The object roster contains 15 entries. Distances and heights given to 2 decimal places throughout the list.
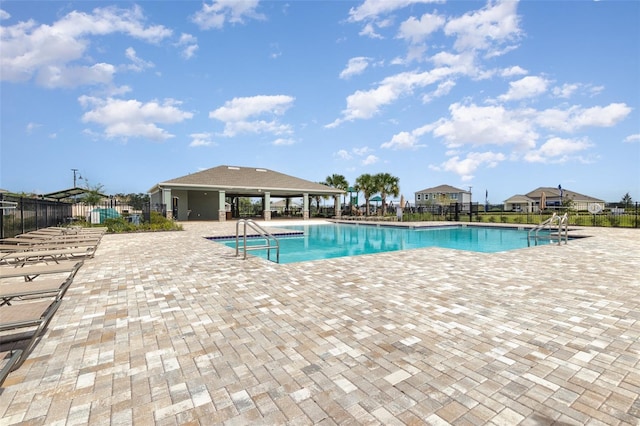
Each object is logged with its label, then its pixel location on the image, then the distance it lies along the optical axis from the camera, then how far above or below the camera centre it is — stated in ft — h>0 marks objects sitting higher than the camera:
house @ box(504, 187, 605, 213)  173.25 +5.09
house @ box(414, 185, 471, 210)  194.72 +10.58
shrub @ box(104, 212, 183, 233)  52.31 -1.83
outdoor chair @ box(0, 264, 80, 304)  9.97 -2.60
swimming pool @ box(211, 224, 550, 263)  40.57 -5.22
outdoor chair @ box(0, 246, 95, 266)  18.81 -2.52
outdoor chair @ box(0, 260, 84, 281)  12.27 -2.46
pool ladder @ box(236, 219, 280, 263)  26.12 -2.87
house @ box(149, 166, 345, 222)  86.74 +7.60
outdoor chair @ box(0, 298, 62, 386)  8.00 -2.99
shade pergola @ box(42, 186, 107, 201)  60.88 +5.19
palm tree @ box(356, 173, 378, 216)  114.73 +9.99
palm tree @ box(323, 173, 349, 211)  125.49 +13.03
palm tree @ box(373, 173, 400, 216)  113.60 +10.32
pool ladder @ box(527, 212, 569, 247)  35.29 -1.69
